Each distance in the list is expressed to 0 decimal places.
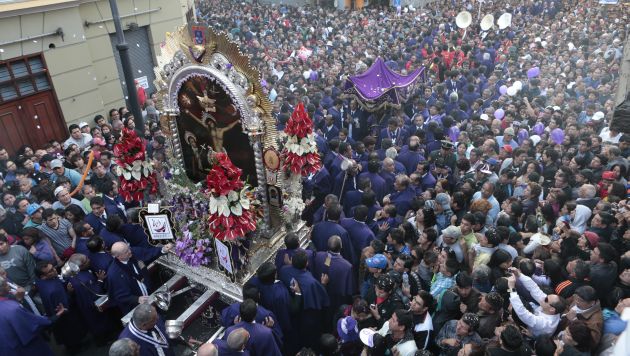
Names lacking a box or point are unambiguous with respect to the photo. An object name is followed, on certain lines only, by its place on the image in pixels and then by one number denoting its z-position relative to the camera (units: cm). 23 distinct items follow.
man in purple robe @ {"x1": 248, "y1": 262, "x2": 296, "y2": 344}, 551
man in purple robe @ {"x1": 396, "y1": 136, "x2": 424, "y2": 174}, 895
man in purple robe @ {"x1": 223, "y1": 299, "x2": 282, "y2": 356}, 475
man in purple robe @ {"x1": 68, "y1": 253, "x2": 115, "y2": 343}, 615
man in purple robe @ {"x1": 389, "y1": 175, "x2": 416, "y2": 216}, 755
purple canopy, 1165
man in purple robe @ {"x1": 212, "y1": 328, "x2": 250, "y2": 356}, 443
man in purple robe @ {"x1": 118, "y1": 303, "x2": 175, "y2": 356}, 462
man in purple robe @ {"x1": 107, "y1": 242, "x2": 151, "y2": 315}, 598
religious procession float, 626
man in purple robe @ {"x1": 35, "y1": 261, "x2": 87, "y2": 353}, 590
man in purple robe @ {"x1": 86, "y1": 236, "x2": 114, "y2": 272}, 622
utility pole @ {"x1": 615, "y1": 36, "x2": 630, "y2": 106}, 801
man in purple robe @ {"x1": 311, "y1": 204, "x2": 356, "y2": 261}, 673
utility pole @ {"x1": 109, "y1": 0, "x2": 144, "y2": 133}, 933
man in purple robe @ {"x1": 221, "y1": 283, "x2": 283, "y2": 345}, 512
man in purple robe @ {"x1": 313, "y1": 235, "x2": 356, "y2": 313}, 596
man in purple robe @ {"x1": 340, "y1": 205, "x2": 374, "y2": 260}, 673
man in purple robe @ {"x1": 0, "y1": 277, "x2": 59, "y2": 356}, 522
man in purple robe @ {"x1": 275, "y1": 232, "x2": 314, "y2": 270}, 605
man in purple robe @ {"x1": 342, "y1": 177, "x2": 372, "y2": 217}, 778
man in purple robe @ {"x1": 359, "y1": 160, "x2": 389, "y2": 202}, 819
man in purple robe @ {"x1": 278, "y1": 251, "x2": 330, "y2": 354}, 566
